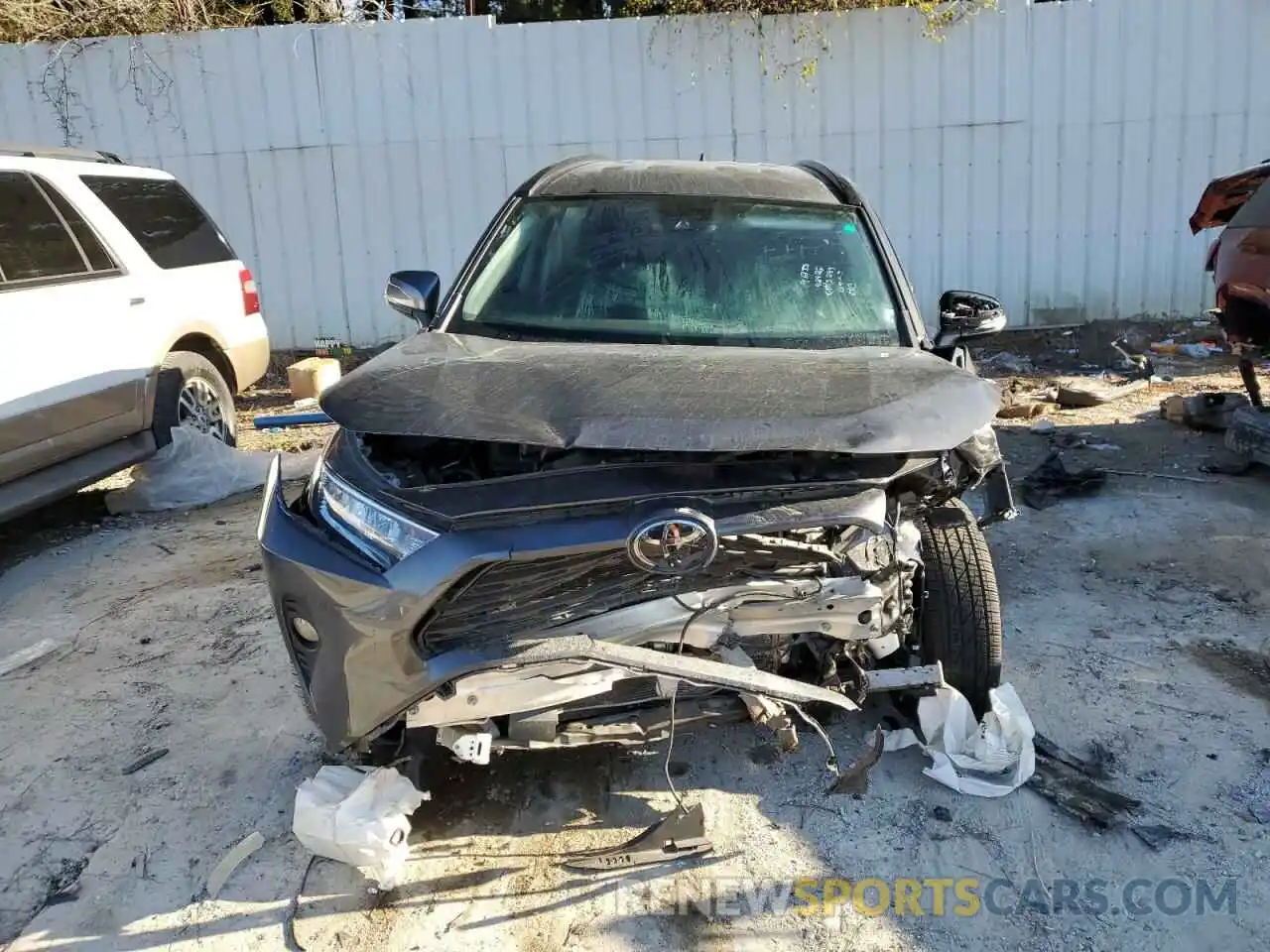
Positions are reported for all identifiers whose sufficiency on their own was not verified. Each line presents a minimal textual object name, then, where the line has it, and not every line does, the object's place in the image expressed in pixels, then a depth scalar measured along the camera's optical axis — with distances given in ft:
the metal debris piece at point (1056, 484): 18.37
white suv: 16.12
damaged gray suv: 7.95
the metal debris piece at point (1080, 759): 10.30
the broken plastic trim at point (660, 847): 9.14
